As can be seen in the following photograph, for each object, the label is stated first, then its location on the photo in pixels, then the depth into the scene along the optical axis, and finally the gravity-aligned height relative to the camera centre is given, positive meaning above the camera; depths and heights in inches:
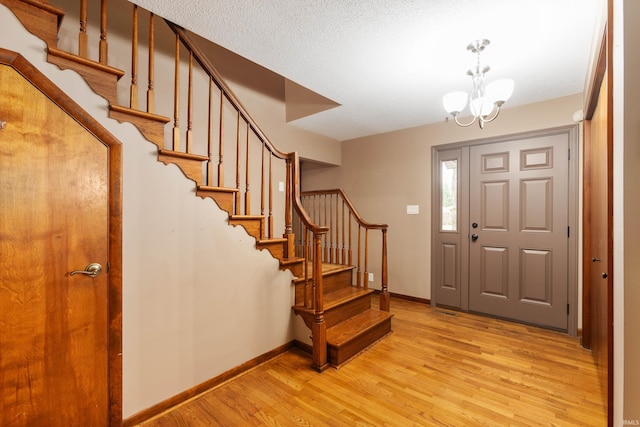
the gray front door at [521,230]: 117.3 -6.5
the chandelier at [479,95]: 76.0 +33.4
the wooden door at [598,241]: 51.4 -7.2
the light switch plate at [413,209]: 152.4 +2.9
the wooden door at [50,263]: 51.7 -9.6
